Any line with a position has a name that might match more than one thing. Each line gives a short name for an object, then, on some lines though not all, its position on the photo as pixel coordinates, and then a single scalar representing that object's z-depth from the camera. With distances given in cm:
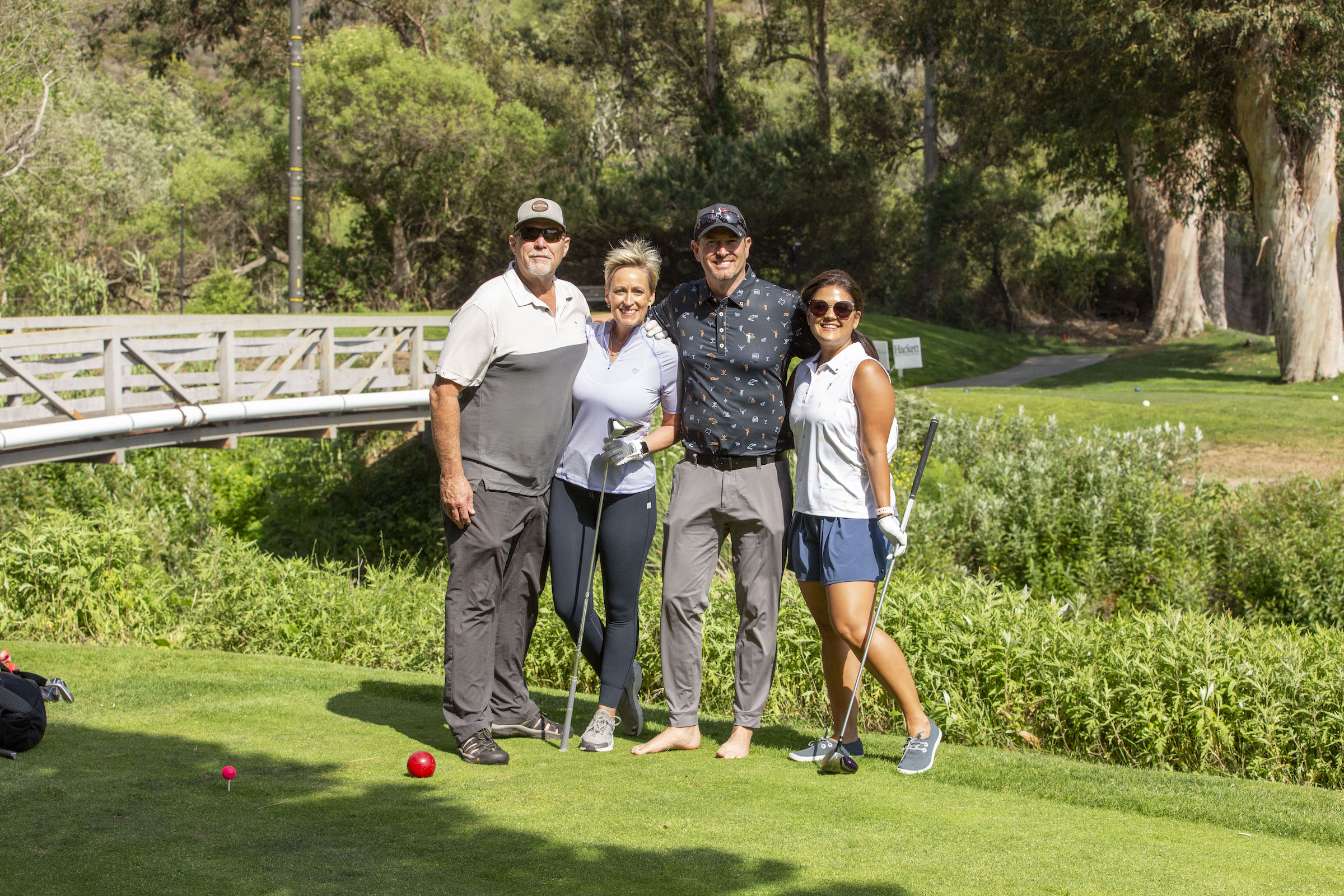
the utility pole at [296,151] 1789
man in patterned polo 489
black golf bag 453
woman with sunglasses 461
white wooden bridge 1170
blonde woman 493
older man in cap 481
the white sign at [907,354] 1725
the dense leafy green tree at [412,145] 3659
